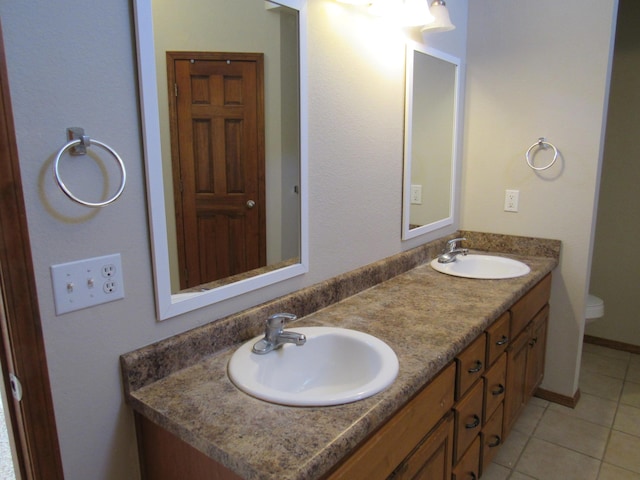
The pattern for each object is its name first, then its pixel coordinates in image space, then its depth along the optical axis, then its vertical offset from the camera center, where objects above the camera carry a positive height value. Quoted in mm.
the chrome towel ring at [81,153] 880 -2
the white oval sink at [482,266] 2160 -546
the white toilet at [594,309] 2625 -897
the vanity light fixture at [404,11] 1662 +532
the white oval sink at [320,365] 1115 -557
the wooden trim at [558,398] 2422 -1303
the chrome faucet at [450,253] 2213 -489
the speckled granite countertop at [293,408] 849 -537
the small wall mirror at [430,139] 2027 +71
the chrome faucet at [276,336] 1228 -484
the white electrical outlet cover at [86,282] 915 -260
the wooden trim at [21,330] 810 -324
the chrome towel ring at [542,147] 2280 +20
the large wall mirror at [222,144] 1066 +33
